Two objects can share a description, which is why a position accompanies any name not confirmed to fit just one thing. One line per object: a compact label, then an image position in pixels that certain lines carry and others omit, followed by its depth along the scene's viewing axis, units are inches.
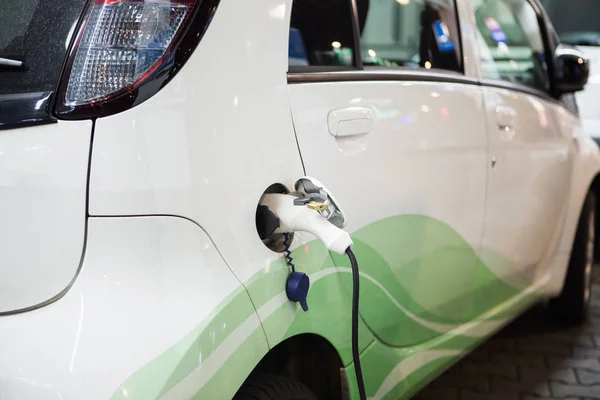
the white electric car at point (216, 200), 45.1
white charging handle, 53.9
